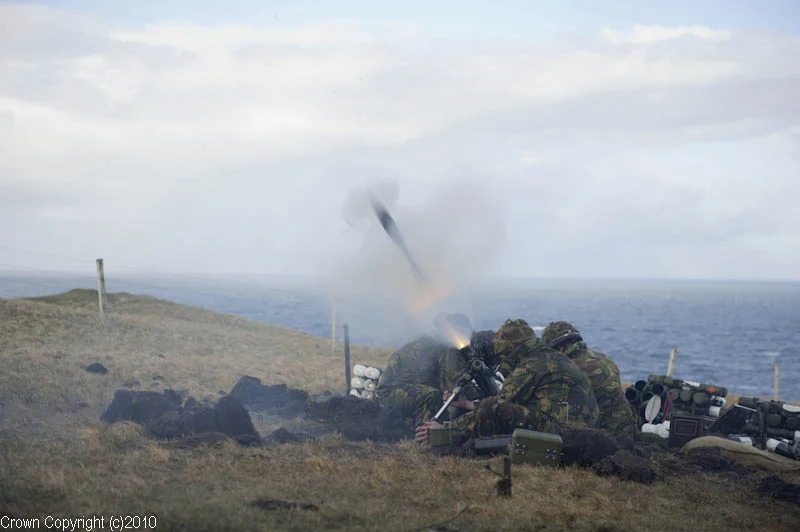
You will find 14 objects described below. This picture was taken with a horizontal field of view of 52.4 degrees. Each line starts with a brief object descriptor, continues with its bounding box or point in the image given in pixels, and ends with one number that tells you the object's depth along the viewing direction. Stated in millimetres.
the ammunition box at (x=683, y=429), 13055
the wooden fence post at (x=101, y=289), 23016
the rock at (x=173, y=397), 14514
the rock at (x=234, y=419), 12312
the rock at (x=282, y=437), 12348
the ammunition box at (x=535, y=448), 10945
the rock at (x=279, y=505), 8562
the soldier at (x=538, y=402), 12000
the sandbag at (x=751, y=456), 11852
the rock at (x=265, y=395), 15695
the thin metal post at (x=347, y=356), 16969
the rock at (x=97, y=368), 16322
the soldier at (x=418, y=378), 14055
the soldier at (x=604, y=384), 13172
